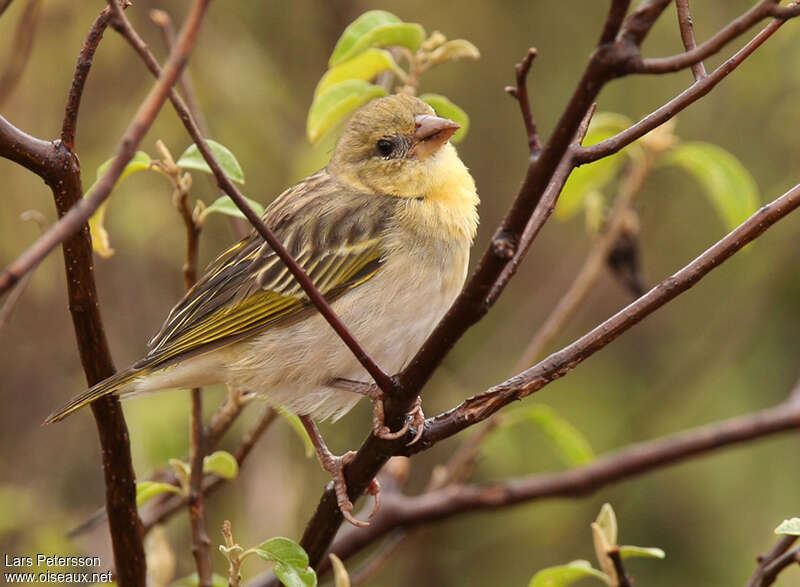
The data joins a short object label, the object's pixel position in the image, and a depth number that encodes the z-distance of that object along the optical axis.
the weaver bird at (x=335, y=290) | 5.07
